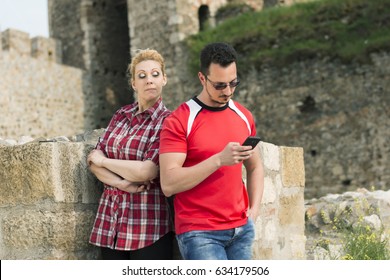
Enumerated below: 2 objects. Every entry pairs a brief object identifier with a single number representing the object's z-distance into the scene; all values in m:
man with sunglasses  2.50
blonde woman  2.68
